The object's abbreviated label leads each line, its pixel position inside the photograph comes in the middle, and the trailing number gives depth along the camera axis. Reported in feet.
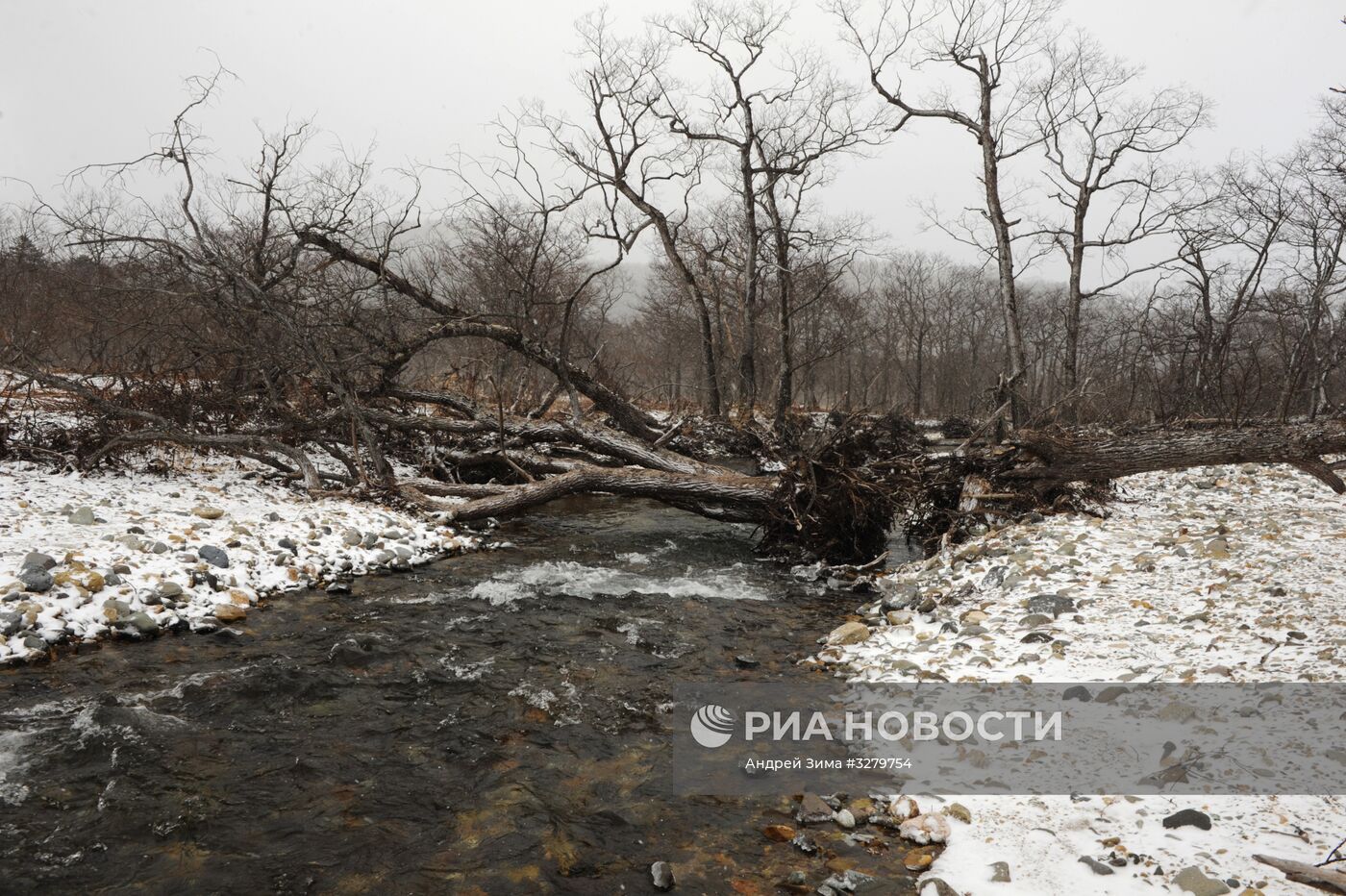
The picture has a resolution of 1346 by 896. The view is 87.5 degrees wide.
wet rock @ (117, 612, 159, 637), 16.92
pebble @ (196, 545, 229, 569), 20.35
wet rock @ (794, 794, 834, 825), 11.02
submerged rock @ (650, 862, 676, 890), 9.61
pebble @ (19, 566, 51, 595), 16.56
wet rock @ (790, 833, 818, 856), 10.32
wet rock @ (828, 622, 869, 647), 18.40
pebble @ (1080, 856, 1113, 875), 8.84
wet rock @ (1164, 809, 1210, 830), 9.17
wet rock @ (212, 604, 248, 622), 18.44
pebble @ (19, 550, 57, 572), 17.07
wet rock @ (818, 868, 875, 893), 9.47
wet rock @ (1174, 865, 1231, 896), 8.07
